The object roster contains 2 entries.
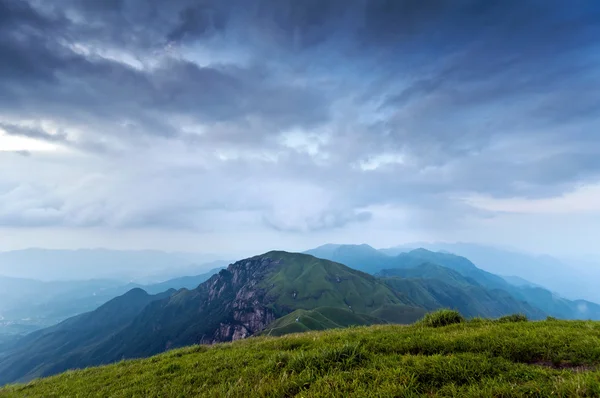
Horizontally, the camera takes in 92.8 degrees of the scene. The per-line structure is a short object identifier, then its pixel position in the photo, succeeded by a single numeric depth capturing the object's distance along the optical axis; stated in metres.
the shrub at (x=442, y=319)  13.26
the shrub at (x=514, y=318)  13.12
